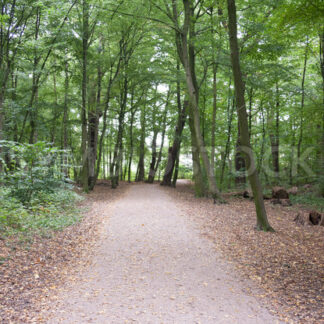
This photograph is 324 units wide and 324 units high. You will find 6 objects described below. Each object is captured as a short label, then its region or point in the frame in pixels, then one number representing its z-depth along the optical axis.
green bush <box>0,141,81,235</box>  6.70
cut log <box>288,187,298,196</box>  14.08
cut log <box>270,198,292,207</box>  12.23
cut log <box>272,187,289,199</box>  12.90
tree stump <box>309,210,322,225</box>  8.80
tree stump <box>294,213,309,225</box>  8.91
